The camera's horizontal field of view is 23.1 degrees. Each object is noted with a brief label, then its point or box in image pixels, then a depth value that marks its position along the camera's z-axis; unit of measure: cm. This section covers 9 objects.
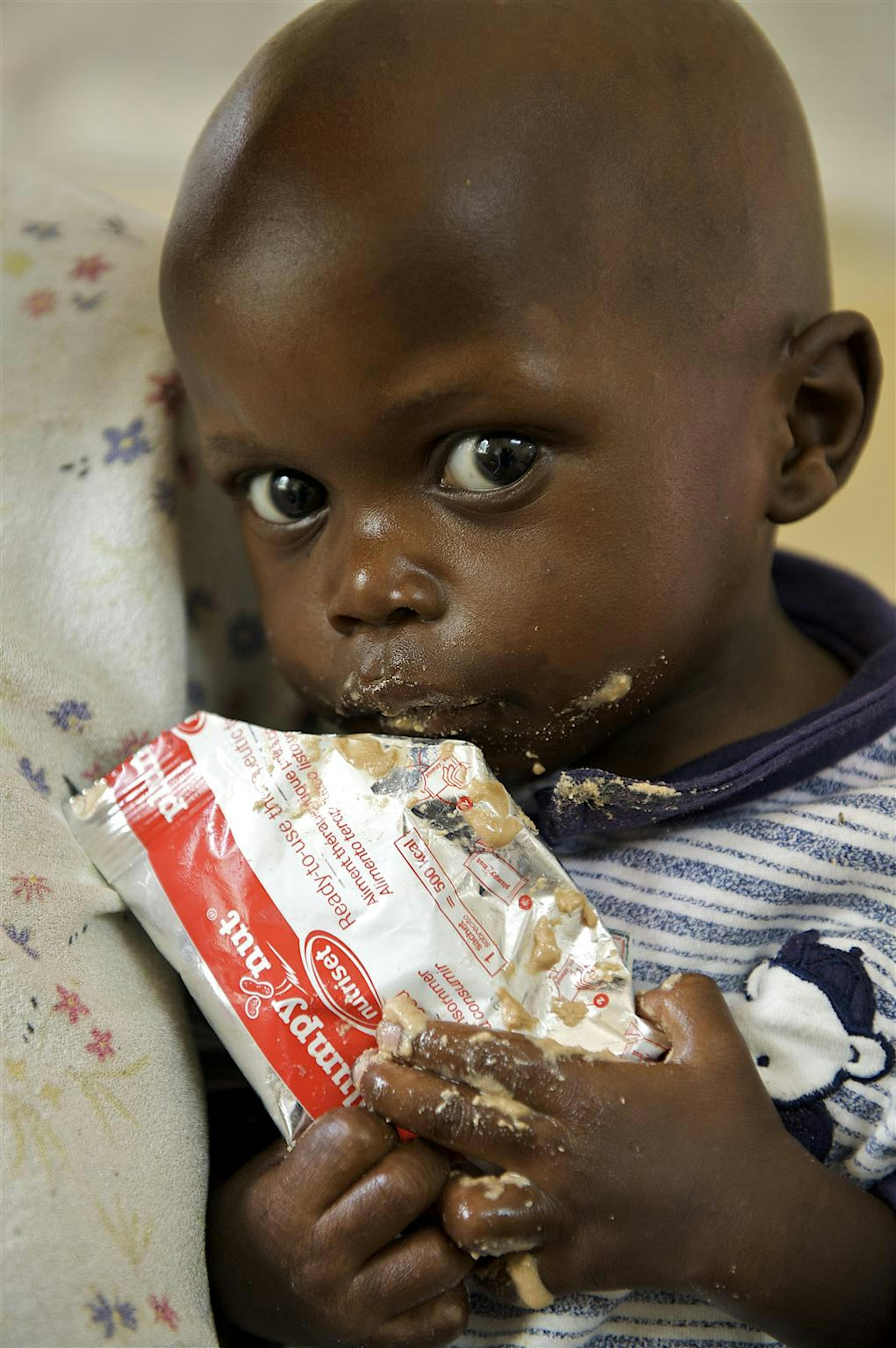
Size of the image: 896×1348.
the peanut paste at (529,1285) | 38
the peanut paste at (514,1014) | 38
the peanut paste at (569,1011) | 39
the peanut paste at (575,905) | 39
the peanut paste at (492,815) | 39
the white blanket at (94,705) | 37
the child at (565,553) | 38
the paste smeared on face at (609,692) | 41
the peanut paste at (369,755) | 40
